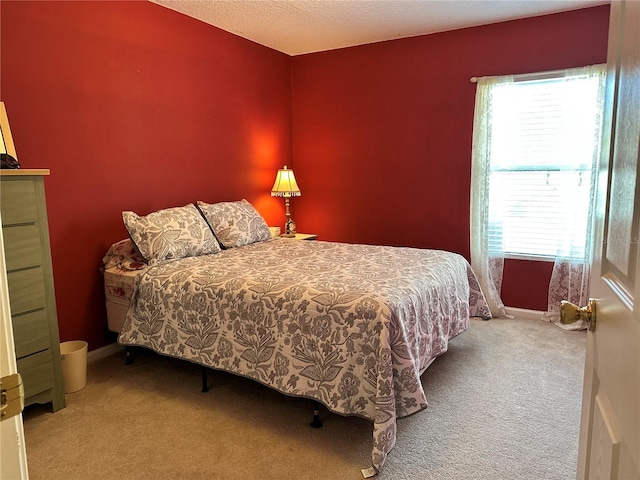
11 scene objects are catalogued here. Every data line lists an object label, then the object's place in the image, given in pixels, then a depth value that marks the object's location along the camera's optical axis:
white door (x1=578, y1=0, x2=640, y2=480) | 0.68
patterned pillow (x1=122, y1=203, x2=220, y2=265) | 2.89
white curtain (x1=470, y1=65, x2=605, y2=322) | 3.50
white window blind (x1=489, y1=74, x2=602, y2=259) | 3.48
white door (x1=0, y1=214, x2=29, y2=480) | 0.70
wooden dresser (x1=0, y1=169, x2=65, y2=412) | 2.12
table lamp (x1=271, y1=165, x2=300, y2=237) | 4.30
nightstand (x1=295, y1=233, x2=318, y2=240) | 4.36
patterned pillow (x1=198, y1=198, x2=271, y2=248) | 3.40
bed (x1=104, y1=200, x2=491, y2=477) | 1.99
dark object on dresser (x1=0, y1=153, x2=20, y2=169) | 2.21
